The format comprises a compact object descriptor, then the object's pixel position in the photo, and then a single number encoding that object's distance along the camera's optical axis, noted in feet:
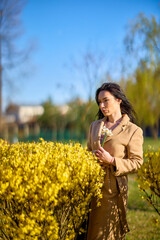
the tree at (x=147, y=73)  38.50
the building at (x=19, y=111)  192.52
